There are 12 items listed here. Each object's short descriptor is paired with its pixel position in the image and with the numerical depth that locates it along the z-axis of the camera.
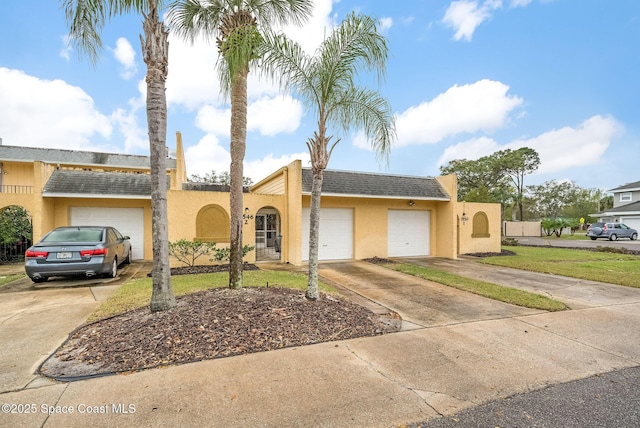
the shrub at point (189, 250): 9.61
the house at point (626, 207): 30.66
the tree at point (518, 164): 36.09
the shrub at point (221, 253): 10.19
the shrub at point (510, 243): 21.05
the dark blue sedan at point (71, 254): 7.25
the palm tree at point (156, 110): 4.62
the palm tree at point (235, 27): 5.95
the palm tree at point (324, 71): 5.61
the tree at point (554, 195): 43.66
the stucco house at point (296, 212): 11.17
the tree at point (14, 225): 11.39
